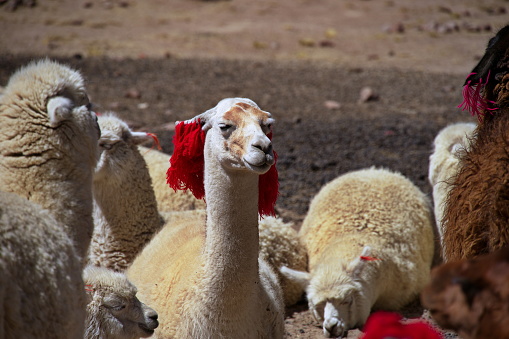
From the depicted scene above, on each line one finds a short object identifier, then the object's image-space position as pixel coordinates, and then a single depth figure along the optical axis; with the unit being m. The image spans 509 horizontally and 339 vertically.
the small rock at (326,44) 35.56
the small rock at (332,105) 22.45
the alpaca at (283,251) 10.66
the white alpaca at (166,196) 12.28
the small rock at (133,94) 23.17
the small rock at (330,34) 37.66
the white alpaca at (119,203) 10.41
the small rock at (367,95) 23.28
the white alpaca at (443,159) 10.78
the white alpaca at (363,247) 9.92
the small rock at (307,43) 35.56
